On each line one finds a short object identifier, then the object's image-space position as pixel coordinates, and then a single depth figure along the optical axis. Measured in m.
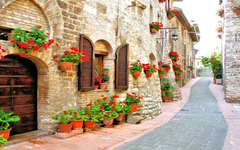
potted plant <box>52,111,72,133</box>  5.17
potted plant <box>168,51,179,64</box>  14.61
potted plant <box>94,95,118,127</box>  6.48
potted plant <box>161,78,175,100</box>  12.98
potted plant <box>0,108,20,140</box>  4.14
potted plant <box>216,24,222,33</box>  17.53
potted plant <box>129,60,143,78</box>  8.16
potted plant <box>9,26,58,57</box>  4.24
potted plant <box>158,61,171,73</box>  12.18
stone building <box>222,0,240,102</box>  12.09
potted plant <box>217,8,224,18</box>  15.47
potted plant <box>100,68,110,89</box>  7.06
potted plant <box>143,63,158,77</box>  8.94
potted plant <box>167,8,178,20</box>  15.09
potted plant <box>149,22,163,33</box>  10.09
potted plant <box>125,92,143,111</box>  7.66
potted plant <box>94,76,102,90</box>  6.75
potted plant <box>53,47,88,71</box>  5.36
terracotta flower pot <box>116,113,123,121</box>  7.07
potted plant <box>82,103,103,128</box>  5.84
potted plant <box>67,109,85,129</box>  5.51
